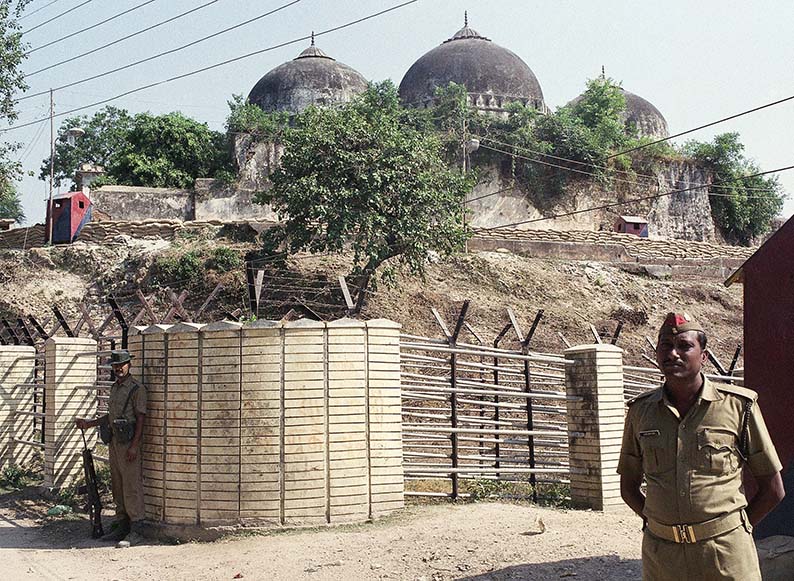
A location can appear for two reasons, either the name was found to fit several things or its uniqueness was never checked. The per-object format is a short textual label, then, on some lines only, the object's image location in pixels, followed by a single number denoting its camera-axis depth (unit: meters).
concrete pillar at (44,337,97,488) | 9.05
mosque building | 28.94
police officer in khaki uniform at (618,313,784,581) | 3.23
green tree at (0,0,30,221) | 19.67
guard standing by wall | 7.01
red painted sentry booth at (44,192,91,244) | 22.94
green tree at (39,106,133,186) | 36.38
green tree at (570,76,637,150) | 29.89
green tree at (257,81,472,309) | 17.88
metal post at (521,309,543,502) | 8.33
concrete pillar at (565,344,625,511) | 7.28
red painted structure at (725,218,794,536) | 5.39
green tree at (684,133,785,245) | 32.75
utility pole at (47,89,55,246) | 23.16
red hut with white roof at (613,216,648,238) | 29.70
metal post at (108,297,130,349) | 8.66
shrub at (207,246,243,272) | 20.12
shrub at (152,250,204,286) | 20.02
